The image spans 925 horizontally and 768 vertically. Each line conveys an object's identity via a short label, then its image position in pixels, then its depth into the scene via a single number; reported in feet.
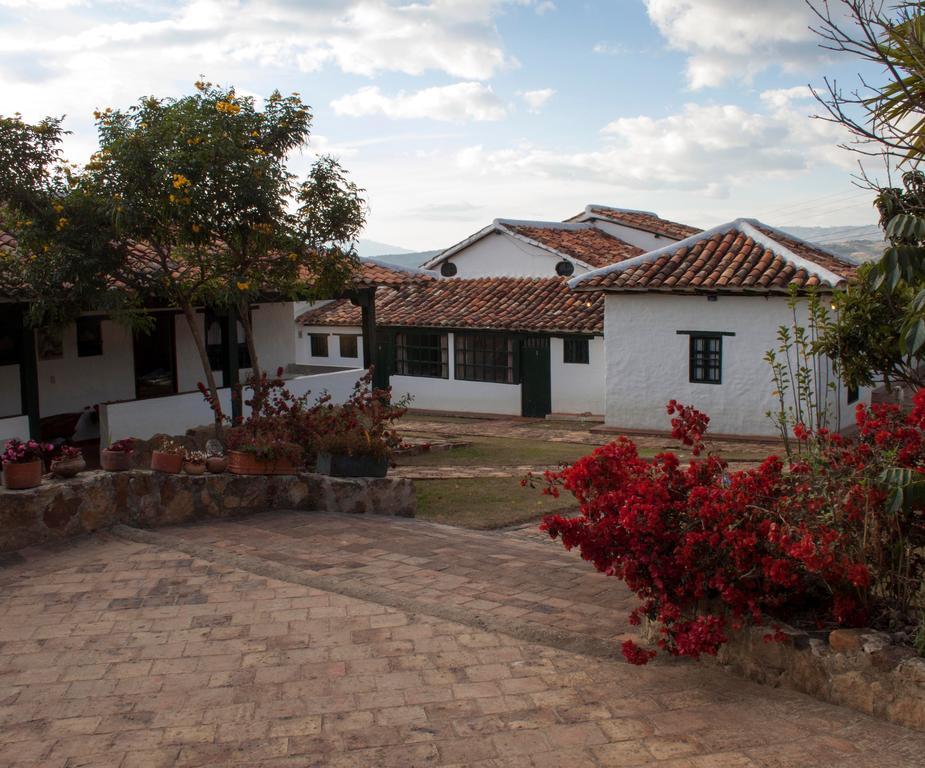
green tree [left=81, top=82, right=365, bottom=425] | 35.94
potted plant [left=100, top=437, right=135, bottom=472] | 28.78
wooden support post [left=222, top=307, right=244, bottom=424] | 45.61
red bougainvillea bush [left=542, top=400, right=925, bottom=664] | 16.03
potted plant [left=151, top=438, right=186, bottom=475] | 29.76
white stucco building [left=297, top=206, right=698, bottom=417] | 77.20
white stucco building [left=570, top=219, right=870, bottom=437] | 60.70
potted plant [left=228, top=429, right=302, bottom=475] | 31.22
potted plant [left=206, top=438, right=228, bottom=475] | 31.04
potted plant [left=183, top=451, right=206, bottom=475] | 30.60
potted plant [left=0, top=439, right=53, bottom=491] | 26.05
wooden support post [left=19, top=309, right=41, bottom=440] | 39.78
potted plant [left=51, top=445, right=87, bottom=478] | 27.55
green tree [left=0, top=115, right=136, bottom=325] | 36.04
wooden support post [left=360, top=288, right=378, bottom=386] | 56.54
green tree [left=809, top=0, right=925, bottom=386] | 15.88
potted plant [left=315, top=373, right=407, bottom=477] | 33.19
